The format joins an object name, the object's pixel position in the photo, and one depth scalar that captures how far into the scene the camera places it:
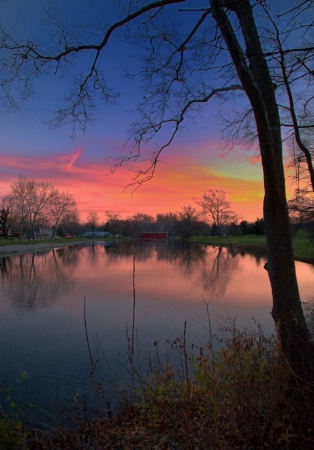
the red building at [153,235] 116.62
